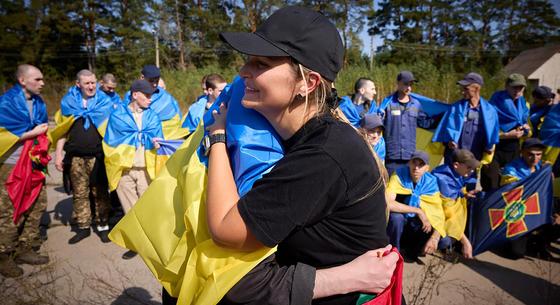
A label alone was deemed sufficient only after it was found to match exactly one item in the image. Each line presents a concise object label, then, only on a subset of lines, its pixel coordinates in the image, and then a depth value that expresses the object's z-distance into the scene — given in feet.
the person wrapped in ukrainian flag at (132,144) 14.70
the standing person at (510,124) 18.04
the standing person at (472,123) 16.80
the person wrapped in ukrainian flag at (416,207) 13.37
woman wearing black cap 3.54
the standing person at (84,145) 15.67
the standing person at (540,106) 19.44
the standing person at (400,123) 16.94
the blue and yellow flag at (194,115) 16.43
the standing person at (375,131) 13.55
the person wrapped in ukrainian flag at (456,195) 13.74
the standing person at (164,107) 16.24
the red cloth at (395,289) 4.47
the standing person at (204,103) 16.33
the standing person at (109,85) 19.95
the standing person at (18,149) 12.66
